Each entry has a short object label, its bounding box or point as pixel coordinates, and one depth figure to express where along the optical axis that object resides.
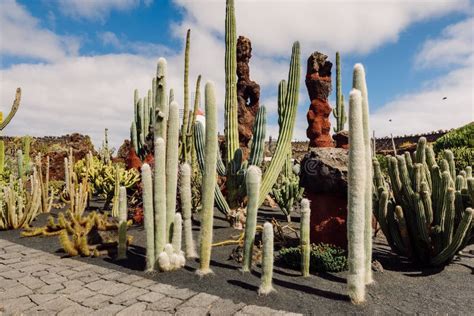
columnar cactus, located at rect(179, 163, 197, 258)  4.01
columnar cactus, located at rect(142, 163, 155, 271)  3.85
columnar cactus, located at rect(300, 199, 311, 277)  3.51
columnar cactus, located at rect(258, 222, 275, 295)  3.19
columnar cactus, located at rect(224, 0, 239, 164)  6.53
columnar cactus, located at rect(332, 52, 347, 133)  10.23
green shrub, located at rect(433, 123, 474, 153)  12.30
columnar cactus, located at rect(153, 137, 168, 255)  3.85
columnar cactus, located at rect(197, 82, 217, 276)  3.74
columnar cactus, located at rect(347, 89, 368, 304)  2.97
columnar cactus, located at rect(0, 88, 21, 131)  8.61
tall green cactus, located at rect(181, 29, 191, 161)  7.16
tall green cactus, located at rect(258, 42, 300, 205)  6.17
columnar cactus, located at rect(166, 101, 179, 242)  3.99
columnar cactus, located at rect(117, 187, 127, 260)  4.26
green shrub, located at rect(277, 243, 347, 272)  3.83
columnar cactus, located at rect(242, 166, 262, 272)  3.57
